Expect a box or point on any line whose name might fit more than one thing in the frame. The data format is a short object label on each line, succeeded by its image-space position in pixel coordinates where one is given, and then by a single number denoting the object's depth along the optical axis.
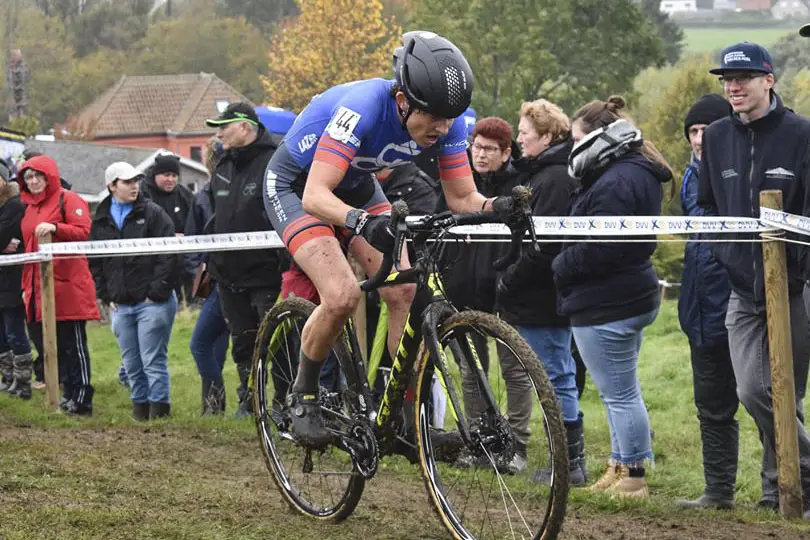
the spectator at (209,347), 11.51
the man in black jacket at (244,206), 10.37
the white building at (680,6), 127.50
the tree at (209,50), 108.94
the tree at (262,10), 117.31
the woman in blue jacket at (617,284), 7.66
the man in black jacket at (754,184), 6.90
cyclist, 5.70
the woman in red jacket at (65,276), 11.73
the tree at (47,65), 96.54
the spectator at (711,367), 7.73
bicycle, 5.17
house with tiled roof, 99.75
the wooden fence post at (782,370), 6.84
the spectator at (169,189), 14.31
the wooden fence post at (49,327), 11.33
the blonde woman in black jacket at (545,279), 8.54
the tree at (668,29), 96.69
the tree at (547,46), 64.62
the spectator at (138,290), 11.57
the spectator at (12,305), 12.82
